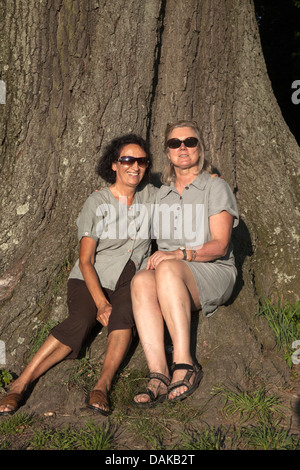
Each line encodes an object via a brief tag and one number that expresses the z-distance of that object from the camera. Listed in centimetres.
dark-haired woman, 374
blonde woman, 348
